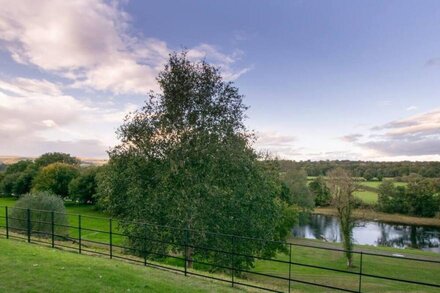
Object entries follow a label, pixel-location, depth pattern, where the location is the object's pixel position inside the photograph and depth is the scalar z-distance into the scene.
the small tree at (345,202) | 31.77
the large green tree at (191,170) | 17.88
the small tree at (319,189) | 68.00
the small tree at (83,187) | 67.50
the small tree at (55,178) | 70.31
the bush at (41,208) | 30.91
